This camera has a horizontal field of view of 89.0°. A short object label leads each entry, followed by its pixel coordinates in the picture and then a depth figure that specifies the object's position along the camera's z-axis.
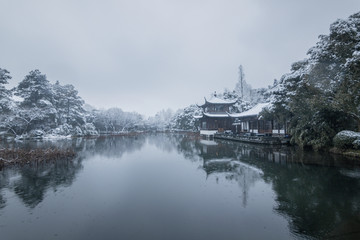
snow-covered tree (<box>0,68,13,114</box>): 31.75
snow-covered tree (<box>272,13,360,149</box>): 11.65
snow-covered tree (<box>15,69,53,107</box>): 36.91
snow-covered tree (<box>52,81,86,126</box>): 42.38
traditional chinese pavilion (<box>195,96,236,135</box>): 39.16
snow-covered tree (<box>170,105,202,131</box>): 56.94
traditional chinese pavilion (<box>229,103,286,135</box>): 27.05
